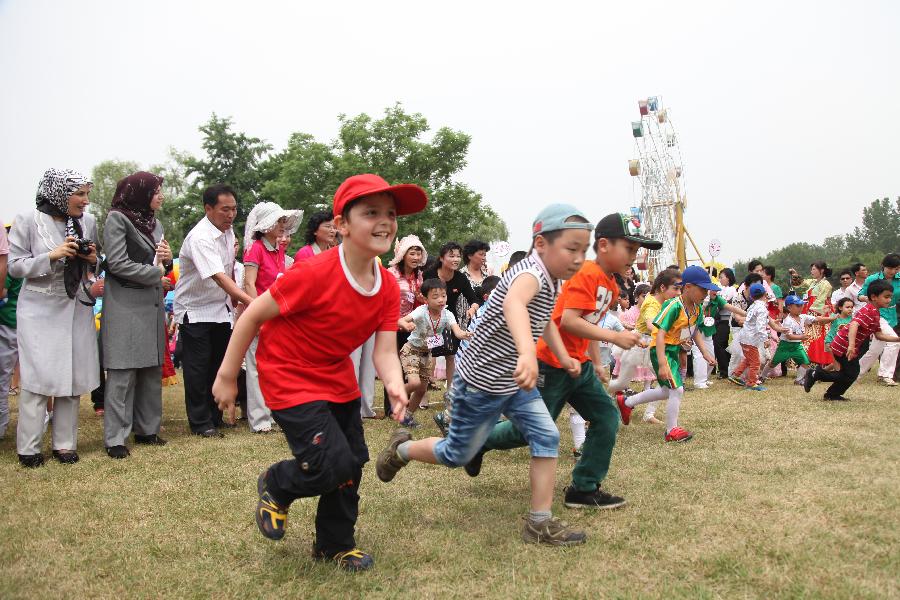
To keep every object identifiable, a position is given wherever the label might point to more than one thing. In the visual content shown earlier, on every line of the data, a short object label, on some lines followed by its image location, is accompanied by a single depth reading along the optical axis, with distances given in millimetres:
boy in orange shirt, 4305
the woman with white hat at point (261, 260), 6977
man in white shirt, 6703
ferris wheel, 46188
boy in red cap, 3199
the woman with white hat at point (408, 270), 8352
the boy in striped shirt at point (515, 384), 3684
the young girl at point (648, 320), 7410
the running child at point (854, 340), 8453
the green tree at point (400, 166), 37938
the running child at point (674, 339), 6395
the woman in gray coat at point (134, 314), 5996
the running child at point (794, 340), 11422
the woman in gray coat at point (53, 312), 5578
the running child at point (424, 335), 7531
